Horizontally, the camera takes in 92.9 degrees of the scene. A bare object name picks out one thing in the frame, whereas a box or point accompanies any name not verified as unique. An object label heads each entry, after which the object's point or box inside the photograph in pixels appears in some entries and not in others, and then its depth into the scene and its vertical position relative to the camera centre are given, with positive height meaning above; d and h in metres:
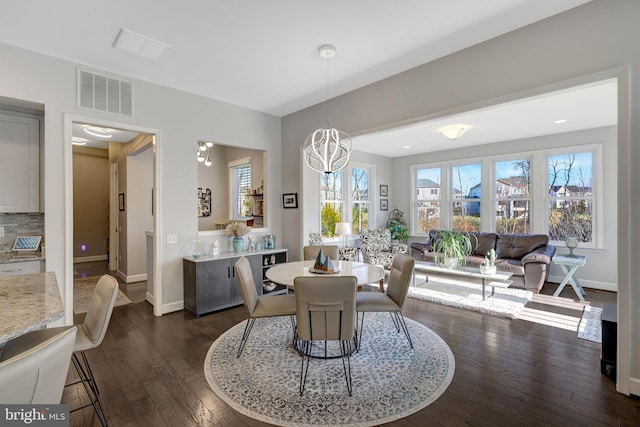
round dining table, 2.74 -0.60
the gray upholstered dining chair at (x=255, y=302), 2.68 -0.86
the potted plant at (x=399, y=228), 7.58 -0.42
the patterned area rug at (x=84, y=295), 4.25 -1.31
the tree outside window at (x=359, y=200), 7.02 +0.27
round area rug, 2.04 -1.34
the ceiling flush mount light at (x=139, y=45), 2.81 +1.63
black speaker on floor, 2.43 -1.08
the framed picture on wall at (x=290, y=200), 5.05 +0.19
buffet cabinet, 3.90 -0.95
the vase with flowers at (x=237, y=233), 4.50 -0.32
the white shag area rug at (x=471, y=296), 4.03 -1.29
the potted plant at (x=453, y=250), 4.91 -0.65
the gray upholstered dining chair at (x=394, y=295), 2.79 -0.83
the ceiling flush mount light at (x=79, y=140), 6.03 +1.46
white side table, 4.52 -0.81
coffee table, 4.40 -0.95
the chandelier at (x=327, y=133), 3.05 +0.86
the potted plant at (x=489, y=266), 4.54 -0.84
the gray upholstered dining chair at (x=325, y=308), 2.17 -0.71
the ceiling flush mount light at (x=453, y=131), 4.91 +1.31
